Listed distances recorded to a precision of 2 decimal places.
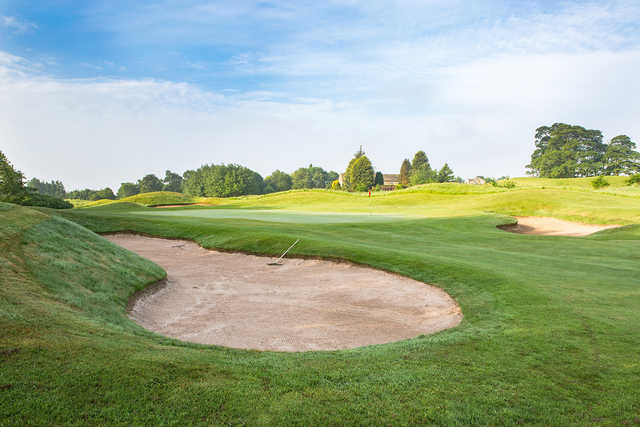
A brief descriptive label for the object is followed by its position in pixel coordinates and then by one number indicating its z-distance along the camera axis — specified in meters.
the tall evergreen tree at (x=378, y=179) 121.49
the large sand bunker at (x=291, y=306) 7.72
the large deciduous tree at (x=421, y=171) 101.19
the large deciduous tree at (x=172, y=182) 149.38
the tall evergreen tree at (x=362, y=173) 105.81
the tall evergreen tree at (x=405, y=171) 126.80
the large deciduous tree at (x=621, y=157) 89.44
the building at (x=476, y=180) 153.05
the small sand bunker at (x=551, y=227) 27.59
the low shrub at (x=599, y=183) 57.28
